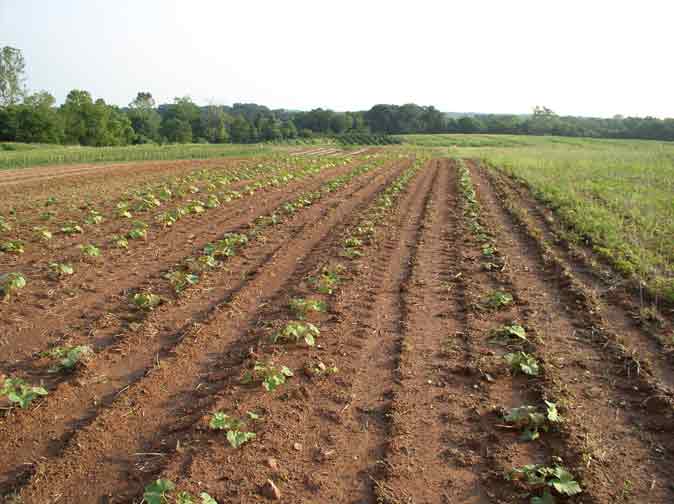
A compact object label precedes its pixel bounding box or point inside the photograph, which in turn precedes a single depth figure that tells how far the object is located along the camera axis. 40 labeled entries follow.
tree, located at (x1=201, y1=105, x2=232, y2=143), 98.25
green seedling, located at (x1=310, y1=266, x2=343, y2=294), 7.38
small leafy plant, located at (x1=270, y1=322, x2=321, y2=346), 5.59
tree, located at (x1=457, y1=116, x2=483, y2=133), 109.62
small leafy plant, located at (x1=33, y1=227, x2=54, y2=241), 10.48
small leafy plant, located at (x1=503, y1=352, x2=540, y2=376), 4.96
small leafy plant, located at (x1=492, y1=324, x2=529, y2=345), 5.76
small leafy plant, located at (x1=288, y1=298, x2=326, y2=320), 6.47
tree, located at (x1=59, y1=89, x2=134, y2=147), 73.25
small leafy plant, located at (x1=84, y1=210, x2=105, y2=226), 12.11
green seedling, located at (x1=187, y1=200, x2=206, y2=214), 13.82
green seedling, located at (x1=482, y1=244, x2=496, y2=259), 9.55
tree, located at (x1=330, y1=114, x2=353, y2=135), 119.56
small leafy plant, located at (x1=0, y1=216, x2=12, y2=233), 11.27
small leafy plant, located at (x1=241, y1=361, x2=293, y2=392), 4.73
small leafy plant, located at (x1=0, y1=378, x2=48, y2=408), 4.26
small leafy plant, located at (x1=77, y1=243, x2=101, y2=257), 9.15
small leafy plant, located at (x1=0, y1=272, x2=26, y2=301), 7.00
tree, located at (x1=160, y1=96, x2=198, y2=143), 94.12
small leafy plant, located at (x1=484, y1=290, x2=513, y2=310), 6.87
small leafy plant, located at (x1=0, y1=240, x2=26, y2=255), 9.42
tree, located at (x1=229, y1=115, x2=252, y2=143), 102.56
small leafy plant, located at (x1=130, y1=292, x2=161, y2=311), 6.68
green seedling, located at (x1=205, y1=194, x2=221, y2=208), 14.81
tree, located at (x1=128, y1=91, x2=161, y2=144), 94.38
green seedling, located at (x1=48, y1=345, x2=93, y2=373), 5.04
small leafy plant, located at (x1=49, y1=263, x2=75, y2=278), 7.99
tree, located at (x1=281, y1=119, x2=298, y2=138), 107.50
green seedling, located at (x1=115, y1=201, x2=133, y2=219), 13.04
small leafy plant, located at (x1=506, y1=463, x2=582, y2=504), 3.29
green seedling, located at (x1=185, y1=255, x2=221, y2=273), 8.43
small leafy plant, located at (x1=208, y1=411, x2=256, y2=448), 3.81
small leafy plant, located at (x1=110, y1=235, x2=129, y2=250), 9.80
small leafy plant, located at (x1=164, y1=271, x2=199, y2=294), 7.46
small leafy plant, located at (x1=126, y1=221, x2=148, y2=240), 10.67
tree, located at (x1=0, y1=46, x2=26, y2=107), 74.67
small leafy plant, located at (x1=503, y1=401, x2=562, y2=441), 4.08
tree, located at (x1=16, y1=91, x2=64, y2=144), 64.69
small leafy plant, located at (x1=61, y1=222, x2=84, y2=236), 11.08
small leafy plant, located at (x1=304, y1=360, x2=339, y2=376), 5.04
